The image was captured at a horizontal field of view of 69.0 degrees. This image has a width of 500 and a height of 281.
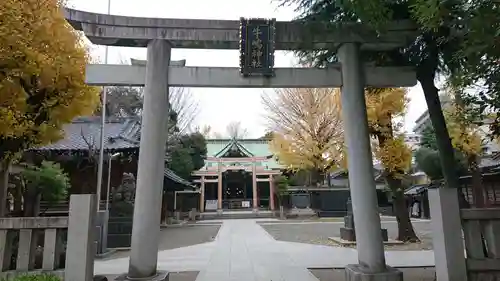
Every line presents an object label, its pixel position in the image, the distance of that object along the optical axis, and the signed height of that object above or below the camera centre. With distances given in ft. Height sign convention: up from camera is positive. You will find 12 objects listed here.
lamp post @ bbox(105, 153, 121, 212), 51.18 +7.09
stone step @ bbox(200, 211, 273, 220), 112.72 -3.15
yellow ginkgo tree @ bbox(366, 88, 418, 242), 44.55 +7.45
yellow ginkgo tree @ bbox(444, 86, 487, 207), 45.85 +6.88
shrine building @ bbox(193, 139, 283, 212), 125.70 +8.94
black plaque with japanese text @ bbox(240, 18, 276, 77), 23.39 +10.06
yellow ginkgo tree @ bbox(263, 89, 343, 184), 92.07 +19.00
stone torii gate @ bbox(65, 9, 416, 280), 21.72 +8.13
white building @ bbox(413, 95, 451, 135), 135.27 +33.46
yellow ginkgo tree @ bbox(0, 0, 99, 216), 22.65 +8.88
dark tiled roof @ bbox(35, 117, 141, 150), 56.29 +12.61
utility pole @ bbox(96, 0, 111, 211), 46.34 +7.97
